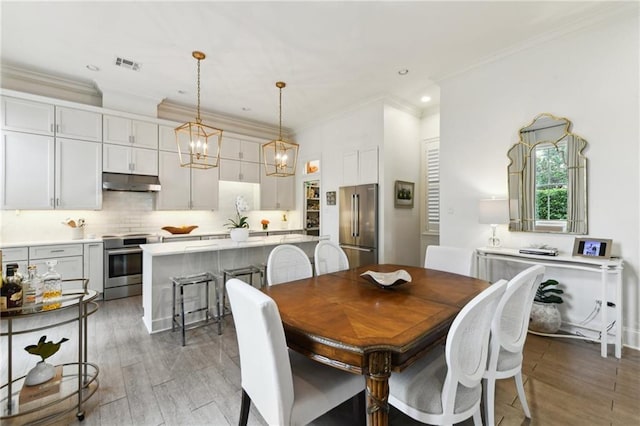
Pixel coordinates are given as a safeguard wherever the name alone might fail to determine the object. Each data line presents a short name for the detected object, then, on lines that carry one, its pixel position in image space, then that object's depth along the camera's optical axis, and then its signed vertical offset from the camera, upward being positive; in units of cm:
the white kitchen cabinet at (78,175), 386 +54
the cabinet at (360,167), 457 +79
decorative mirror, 282 +36
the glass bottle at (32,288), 160 -46
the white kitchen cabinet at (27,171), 353 +54
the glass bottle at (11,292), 149 -45
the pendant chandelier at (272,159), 608 +120
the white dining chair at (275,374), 110 -77
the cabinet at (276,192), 595 +44
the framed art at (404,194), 458 +31
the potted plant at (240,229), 340 -21
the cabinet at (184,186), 472 +46
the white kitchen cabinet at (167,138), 468 +127
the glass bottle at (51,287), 163 -47
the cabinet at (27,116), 353 +127
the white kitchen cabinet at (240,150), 543 +127
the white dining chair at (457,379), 113 -81
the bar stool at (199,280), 296 -73
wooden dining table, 117 -56
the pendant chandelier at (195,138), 485 +122
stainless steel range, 401 -80
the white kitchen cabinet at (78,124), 385 +127
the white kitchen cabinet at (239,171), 542 +84
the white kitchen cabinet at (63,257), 354 -61
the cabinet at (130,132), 421 +128
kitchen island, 295 -61
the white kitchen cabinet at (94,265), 387 -75
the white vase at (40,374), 186 -112
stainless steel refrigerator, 450 -19
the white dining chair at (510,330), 140 -64
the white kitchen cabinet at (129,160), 421 +83
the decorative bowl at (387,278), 195 -49
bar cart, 155 -121
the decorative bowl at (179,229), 477 -30
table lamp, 303 +0
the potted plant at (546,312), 278 -101
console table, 240 -51
